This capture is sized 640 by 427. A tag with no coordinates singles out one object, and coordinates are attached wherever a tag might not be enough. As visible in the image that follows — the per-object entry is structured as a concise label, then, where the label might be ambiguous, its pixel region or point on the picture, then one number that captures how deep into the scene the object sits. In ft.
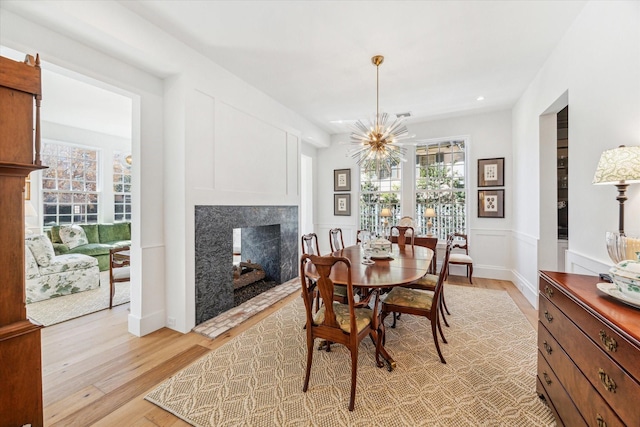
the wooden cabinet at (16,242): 3.63
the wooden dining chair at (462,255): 14.69
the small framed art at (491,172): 15.52
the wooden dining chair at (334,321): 5.84
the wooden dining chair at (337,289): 8.55
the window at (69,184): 17.28
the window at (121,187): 20.66
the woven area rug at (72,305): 10.43
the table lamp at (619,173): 4.66
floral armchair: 12.03
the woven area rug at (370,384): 5.58
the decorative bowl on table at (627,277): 3.68
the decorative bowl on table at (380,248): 9.75
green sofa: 16.40
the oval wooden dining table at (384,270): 6.81
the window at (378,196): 18.70
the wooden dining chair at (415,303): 7.55
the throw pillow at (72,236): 16.47
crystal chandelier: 10.34
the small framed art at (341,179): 20.10
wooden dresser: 3.30
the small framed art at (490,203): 15.57
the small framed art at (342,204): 20.13
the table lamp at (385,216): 18.13
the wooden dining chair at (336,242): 12.56
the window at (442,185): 16.94
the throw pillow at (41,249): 12.40
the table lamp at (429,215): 16.79
